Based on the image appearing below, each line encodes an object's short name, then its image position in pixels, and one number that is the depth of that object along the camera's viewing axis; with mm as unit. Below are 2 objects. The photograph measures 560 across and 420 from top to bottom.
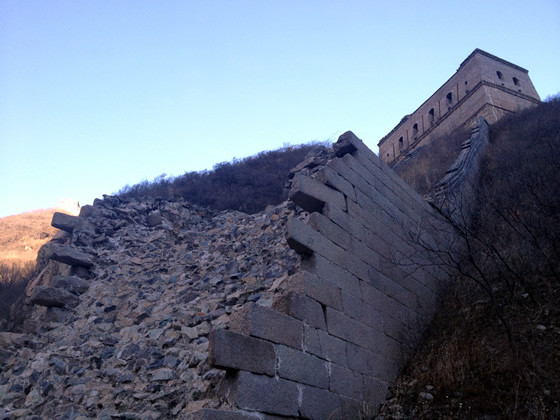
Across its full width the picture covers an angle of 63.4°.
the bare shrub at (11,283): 10769
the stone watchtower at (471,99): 23938
